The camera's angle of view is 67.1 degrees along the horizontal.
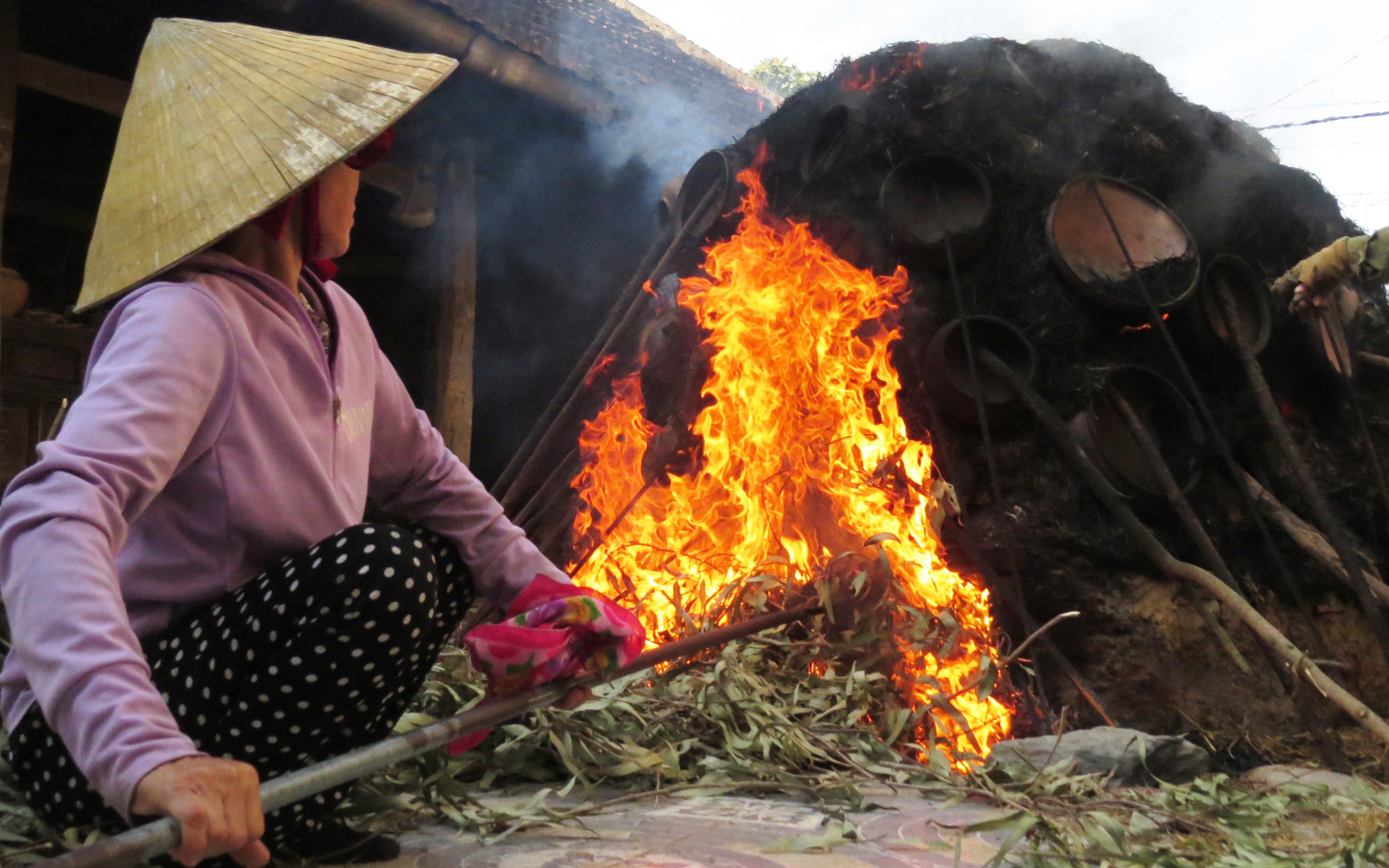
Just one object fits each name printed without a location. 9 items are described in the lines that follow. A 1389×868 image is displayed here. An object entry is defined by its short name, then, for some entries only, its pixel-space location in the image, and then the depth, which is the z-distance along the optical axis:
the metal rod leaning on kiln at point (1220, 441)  4.29
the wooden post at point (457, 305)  6.18
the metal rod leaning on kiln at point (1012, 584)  4.07
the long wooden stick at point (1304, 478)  3.92
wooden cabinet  6.49
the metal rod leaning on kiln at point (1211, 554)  3.77
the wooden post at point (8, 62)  4.61
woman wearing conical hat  1.61
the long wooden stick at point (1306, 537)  4.26
